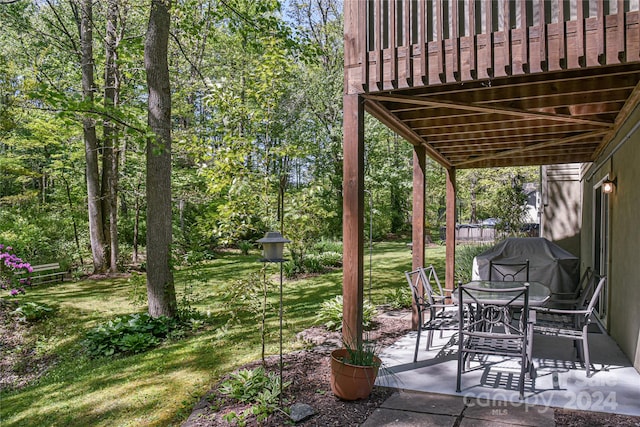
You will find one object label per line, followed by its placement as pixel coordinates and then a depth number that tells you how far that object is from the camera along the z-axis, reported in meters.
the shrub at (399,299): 7.52
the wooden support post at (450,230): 7.60
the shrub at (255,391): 3.24
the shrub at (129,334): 5.93
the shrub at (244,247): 16.12
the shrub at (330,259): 12.83
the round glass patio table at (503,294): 4.19
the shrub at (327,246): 14.35
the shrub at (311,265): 12.12
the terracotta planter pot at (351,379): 3.46
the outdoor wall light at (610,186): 5.37
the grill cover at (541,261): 7.22
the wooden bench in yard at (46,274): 10.34
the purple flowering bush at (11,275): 6.87
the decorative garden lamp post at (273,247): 3.47
